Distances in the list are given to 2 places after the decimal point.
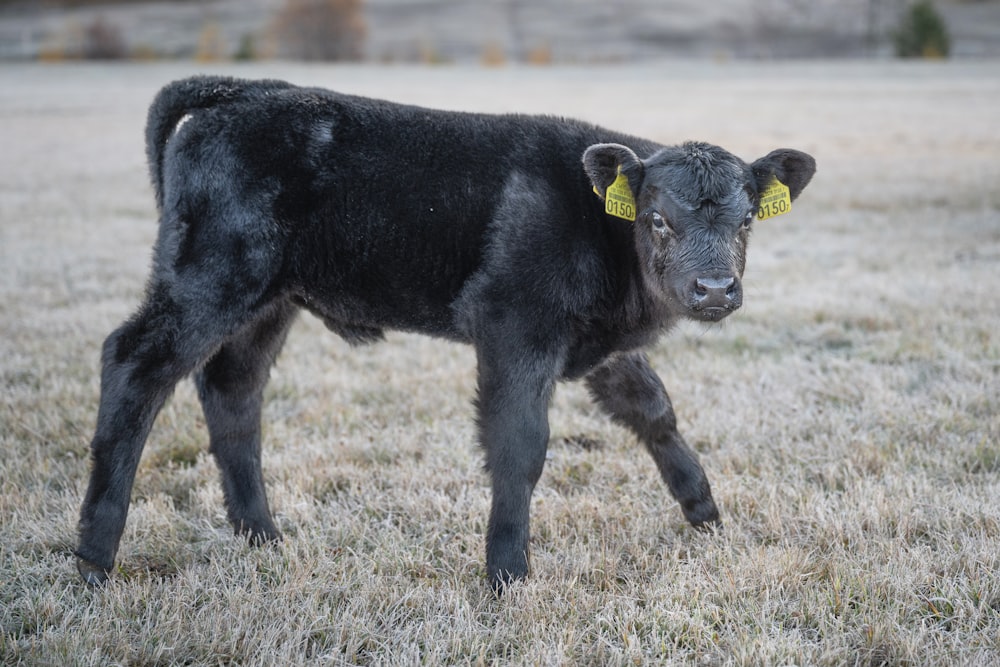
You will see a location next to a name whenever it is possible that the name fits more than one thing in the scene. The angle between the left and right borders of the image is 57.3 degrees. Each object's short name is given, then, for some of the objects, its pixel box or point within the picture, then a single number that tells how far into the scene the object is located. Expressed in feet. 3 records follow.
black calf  14.29
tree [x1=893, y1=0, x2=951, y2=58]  269.85
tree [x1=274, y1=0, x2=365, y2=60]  318.86
